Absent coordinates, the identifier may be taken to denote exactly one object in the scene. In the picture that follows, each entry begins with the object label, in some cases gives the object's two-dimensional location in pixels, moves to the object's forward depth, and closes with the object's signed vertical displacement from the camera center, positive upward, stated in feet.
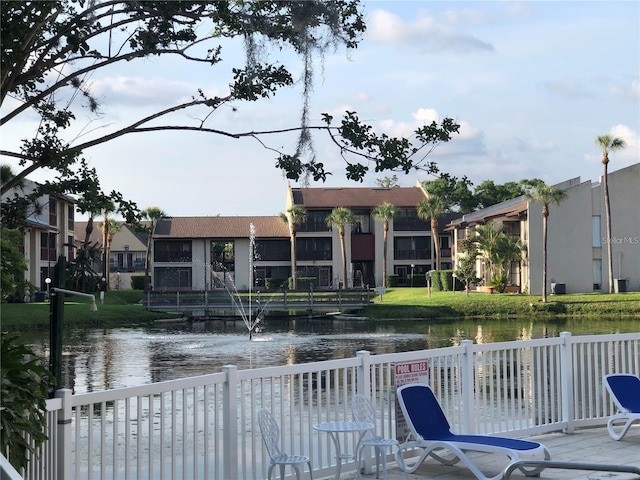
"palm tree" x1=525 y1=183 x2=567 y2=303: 175.01 +16.24
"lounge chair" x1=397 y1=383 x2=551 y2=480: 24.85 -4.64
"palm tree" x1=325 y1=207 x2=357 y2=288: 241.55 +16.94
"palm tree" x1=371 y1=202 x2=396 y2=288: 242.37 +17.88
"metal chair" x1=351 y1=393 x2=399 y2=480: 24.71 -4.37
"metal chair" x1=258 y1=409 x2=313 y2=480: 22.52 -4.15
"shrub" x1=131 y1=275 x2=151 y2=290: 259.19 +0.85
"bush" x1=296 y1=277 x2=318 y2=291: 246.27 +0.23
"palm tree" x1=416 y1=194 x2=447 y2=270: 233.14 +18.56
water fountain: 145.92 -5.41
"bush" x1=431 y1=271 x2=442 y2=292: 220.23 +0.01
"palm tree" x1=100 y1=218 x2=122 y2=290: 238.33 +14.24
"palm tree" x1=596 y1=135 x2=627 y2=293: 177.17 +25.55
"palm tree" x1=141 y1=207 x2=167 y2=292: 242.99 +18.35
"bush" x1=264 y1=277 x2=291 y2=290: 249.96 +0.06
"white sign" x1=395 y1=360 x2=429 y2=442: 27.61 -3.04
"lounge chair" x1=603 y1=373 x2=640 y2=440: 31.09 -4.20
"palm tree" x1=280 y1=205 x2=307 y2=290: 245.84 +16.86
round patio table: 24.16 -3.97
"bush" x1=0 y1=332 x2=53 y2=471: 18.31 -2.48
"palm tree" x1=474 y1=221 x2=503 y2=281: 186.91 +7.75
